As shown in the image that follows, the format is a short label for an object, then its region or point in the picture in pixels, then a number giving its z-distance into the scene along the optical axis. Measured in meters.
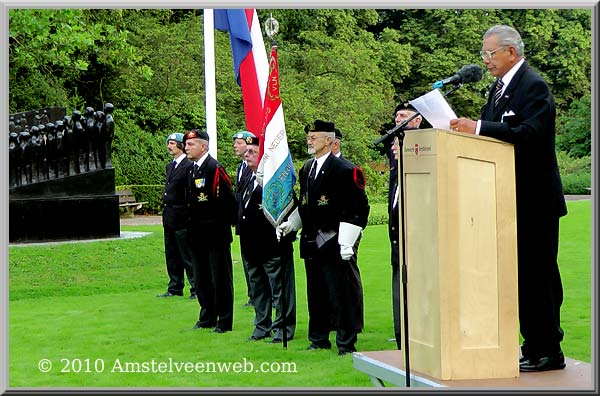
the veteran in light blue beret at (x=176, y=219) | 11.63
